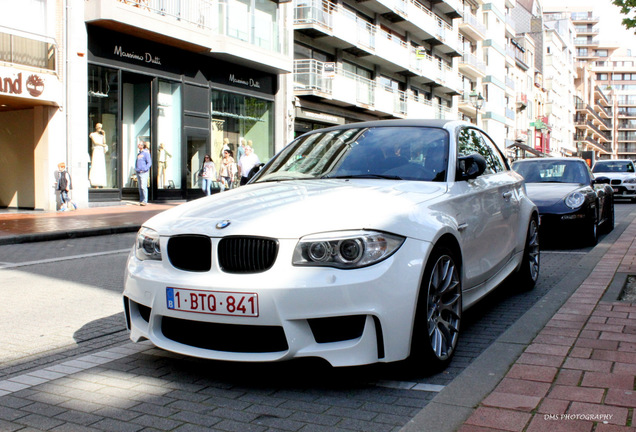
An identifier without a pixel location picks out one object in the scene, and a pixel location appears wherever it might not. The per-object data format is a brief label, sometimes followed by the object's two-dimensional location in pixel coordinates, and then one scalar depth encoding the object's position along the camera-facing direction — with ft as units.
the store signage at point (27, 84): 53.16
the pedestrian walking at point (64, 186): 55.52
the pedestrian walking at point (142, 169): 62.54
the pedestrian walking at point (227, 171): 74.08
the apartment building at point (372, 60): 92.58
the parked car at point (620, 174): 79.36
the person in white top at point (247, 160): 68.95
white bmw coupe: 10.55
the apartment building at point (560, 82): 254.47
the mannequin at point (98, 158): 61.67
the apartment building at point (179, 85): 61.67
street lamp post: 106.66
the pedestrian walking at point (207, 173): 69.56
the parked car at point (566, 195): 32.12
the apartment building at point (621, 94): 470.39
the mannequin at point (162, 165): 69.05
